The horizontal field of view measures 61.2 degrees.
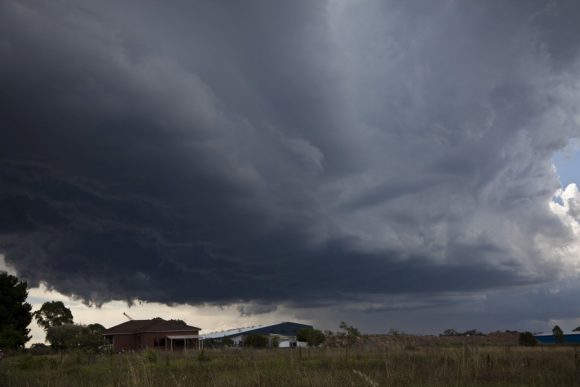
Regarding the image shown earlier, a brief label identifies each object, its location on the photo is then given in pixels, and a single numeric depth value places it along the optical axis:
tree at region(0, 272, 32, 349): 61.75
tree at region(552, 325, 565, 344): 57.32
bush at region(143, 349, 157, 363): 26.51
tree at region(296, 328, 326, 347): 71.12
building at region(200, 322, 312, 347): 89.88
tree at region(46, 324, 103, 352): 40.94
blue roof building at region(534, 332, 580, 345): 84.62
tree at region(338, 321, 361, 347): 43.00
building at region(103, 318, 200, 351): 73.00
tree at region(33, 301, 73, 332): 88.88
